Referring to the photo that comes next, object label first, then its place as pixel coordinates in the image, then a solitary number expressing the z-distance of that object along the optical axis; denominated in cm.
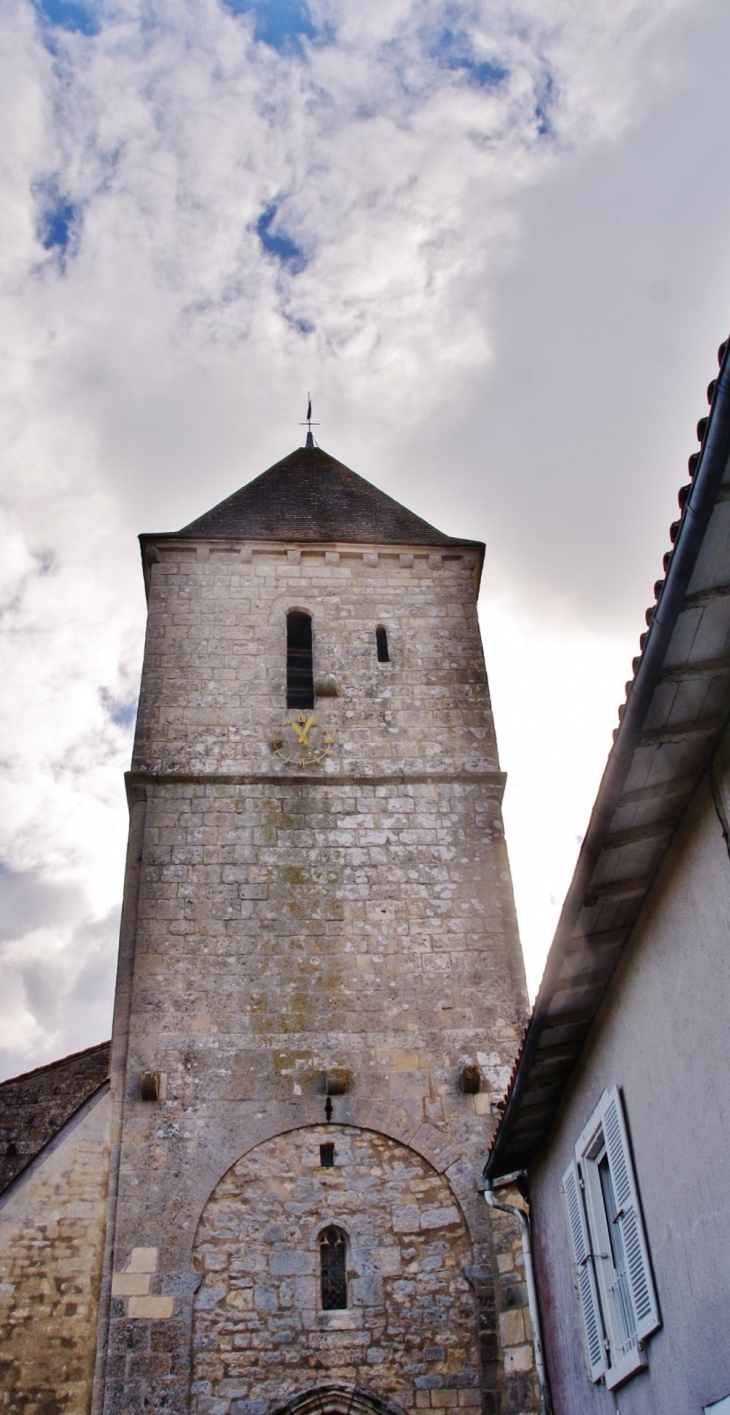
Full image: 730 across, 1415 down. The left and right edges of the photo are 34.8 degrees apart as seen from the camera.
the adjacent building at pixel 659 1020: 400
